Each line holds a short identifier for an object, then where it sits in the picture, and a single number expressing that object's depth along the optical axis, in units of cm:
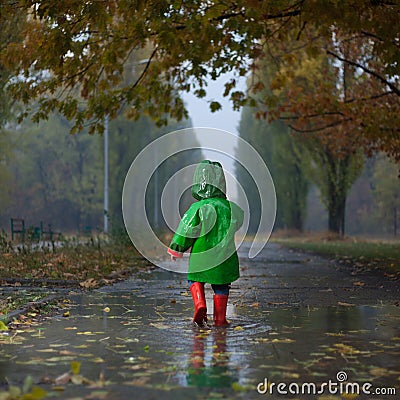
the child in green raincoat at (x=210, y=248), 845
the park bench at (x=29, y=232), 1892
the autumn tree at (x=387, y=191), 6562
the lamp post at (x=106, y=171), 4326
